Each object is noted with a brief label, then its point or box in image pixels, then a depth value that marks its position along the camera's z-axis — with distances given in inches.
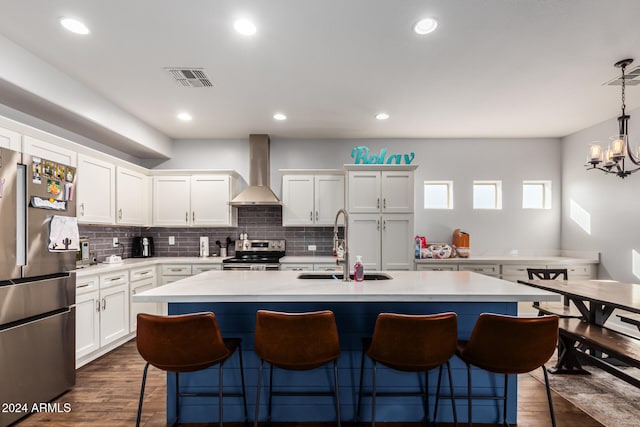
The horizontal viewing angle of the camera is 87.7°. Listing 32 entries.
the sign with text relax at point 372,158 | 188.1
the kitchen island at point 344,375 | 87.7
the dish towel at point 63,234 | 101.2
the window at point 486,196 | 213.4
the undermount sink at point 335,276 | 104.4
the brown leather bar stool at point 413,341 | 68.9
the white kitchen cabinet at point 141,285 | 156.9
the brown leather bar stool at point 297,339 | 68.7
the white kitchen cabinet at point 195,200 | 194.1
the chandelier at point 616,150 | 113.3
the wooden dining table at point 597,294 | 98.9
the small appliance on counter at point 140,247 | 194.7
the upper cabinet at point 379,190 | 184.9
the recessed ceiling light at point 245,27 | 91.7
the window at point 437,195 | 213.9
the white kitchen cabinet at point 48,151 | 103.5
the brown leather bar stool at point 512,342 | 69.2
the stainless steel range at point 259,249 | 203.2
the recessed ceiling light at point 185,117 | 164.6
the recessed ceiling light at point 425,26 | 91.4
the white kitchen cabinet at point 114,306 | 135.8
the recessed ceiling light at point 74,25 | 90.6
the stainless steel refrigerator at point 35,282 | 87.8
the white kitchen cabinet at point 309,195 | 196.1
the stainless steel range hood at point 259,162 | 199.9
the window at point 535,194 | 211.5
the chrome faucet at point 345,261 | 96.9
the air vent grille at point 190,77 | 119.2
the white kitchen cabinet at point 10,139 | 95.0
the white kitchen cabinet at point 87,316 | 122.0
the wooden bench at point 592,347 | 93.0
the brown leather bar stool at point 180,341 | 68.4
